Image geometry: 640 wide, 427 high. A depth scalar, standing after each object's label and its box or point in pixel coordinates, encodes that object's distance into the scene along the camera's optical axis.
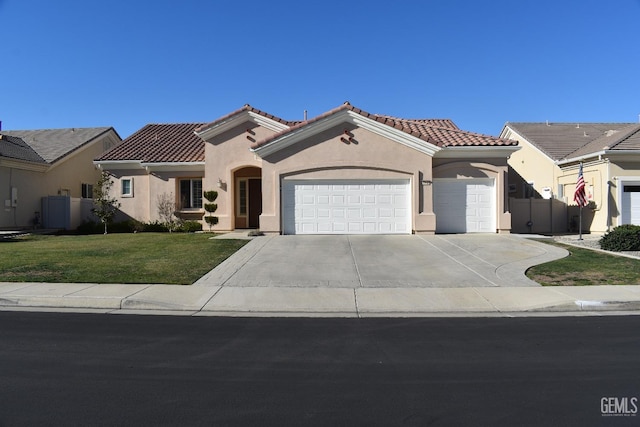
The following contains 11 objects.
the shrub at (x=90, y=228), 22.27
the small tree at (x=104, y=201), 21.66
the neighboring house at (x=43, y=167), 22.52
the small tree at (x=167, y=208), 21.98
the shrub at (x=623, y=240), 14.93
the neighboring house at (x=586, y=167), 20.08
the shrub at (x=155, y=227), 21.66
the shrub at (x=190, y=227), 21.20
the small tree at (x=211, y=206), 20.08
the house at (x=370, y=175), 17.84
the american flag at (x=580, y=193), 19.52
